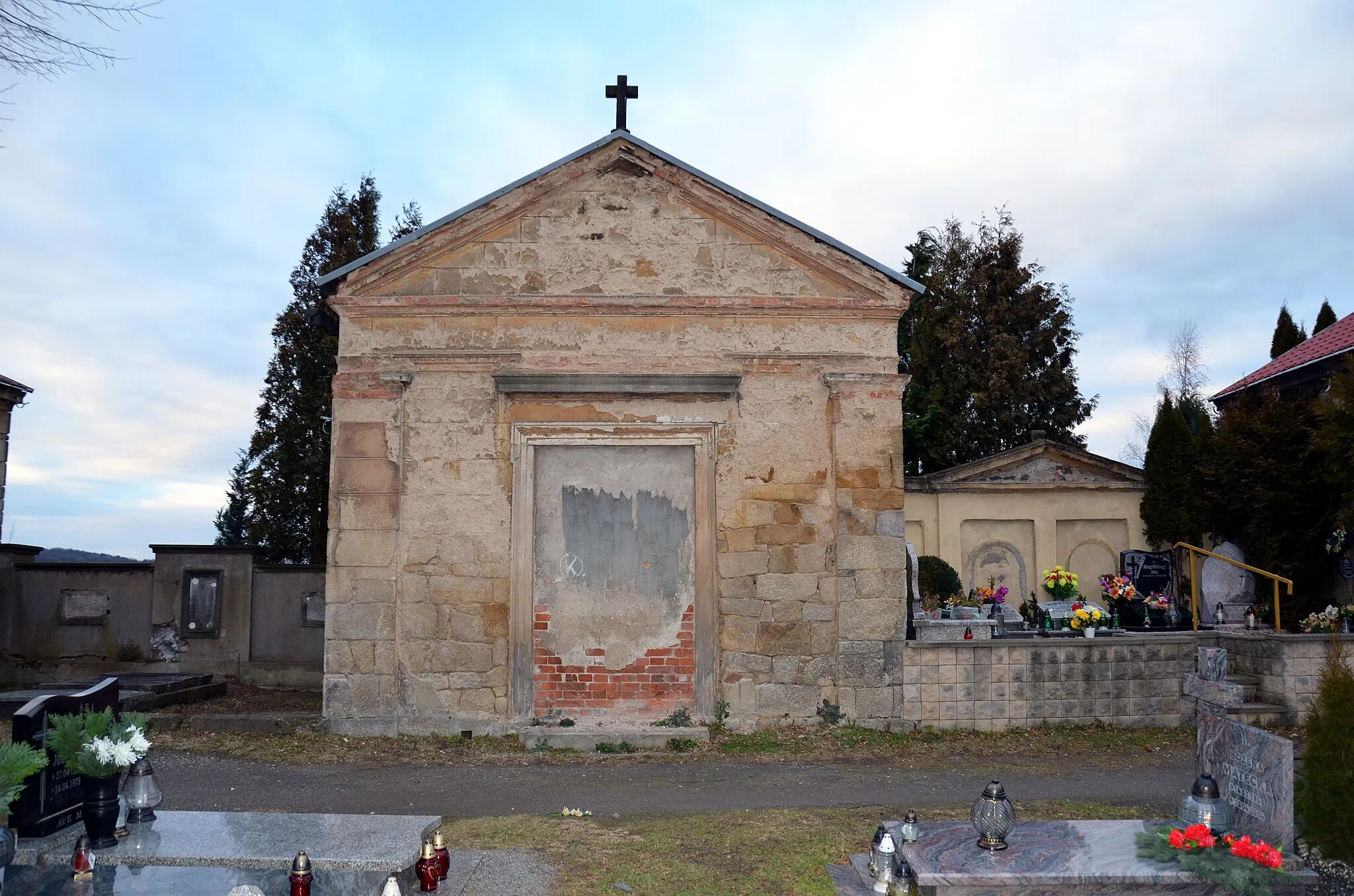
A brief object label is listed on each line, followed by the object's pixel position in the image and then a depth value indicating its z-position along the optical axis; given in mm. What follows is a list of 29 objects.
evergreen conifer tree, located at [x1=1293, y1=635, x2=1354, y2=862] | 5434
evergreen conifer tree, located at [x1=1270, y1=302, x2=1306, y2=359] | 26891
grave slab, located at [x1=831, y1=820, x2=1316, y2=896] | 5531
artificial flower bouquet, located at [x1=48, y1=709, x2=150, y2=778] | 5801
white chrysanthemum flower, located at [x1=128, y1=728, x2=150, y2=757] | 6039
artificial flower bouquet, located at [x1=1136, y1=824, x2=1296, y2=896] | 5371
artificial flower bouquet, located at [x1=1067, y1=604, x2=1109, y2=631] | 12250
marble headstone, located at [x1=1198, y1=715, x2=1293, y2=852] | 5793
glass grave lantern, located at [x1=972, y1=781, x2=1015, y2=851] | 5988
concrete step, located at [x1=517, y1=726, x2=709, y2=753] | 10430
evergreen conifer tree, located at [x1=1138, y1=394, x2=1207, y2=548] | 19062
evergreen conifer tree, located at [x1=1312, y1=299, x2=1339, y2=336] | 27250
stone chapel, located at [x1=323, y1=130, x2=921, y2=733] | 10844
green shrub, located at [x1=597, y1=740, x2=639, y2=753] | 10398
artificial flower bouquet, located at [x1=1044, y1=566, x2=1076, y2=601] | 15320
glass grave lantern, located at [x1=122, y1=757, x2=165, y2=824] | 6297
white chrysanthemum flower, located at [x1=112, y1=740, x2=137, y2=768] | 5867
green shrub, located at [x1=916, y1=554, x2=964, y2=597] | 18375
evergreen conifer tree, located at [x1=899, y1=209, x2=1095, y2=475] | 29047
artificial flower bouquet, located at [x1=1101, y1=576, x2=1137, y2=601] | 14594
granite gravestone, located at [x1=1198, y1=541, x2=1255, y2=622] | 18656
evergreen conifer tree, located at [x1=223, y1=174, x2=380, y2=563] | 21875
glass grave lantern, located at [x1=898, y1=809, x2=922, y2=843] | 6152
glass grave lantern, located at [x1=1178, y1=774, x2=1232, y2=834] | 6207
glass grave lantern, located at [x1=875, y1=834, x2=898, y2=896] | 5594
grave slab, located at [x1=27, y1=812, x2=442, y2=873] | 5516
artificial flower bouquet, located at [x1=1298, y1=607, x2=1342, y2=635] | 12445
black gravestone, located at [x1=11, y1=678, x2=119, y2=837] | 5785
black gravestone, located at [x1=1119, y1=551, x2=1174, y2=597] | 19031
